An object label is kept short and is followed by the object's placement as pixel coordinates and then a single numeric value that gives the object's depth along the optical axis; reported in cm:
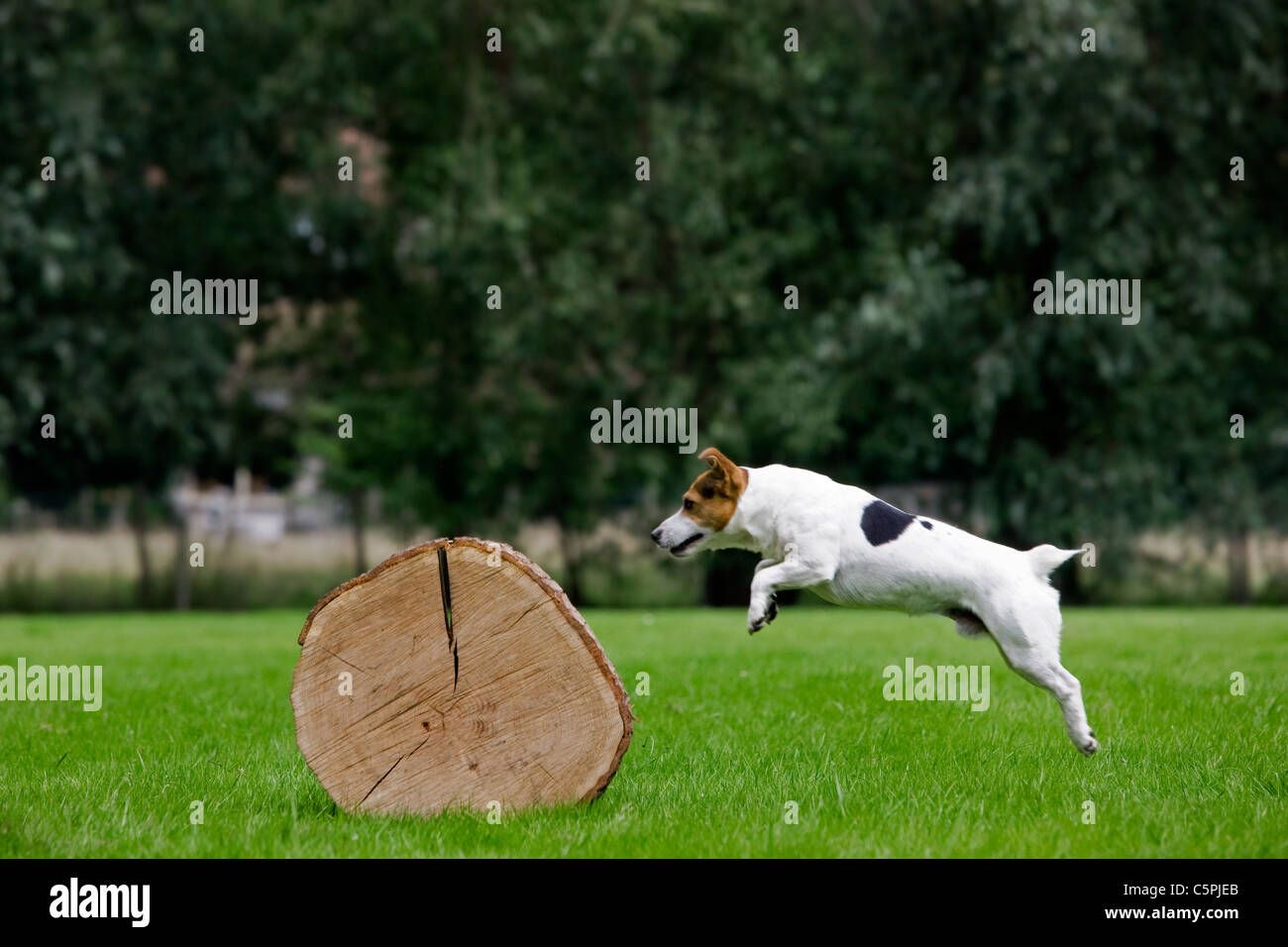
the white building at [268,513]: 2459
